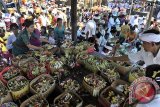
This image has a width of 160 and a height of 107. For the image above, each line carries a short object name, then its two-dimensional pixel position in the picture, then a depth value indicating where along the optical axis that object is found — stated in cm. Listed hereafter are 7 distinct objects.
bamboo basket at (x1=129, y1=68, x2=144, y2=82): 336
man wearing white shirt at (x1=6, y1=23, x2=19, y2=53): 528
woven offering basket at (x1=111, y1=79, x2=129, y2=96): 321
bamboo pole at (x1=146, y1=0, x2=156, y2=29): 751
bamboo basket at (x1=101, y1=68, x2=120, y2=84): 333
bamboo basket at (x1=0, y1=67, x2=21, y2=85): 330
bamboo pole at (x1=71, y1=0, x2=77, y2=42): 522
